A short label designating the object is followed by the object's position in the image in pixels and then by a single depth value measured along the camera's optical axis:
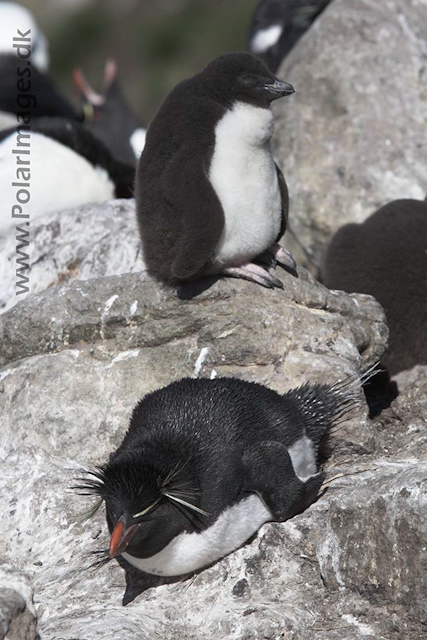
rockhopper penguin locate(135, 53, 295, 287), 10.10
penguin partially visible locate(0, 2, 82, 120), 20.83
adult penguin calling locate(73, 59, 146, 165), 20.17
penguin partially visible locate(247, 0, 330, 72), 20.48
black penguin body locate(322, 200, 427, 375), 12.16
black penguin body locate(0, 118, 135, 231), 14.55
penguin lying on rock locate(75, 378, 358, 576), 7.90
